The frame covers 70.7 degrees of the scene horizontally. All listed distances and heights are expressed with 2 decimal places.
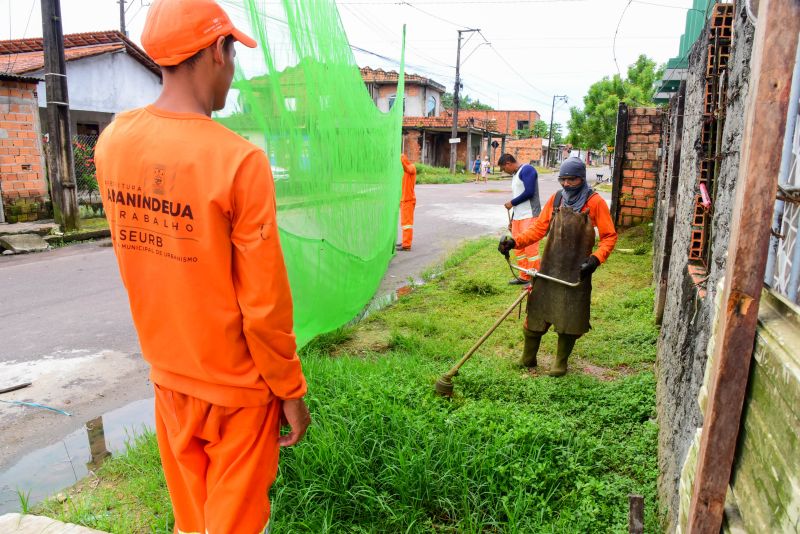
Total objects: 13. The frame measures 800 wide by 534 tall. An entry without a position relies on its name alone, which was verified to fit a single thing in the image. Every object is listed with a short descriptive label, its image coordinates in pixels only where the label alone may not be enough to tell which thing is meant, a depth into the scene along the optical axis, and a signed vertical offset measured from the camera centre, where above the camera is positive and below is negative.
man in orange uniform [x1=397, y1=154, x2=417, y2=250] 8.77 -0.66
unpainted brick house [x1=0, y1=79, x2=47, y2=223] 9.70 +0.00
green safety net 2.84 +0.11
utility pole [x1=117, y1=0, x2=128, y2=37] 24.27 +5.91
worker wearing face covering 3.91 -0.63
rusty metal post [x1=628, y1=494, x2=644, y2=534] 1.86 -1.14
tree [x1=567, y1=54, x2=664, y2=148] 28.30 +3.22
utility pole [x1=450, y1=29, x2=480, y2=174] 29.52 +1.45
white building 12.66 +1.91
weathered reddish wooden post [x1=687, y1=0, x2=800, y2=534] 1.01 -0.16
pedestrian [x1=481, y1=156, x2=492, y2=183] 29.05 -0.44
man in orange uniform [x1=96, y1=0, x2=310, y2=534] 1.46 -0.30
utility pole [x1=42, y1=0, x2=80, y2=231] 8.77 +0.46
